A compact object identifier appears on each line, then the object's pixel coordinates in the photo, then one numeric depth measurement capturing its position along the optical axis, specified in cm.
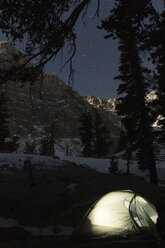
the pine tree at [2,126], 3269
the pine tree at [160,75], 542
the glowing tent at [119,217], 338
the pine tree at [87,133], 3688
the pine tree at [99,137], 3988
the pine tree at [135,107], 1297
